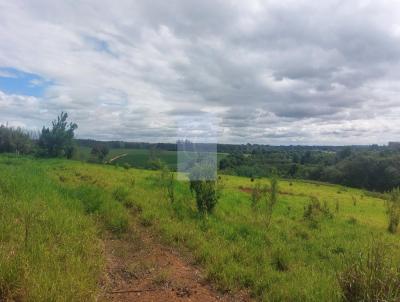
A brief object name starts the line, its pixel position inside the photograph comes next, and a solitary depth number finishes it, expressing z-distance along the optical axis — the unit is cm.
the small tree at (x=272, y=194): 1037
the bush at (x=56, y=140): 4447
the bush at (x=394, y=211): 1354
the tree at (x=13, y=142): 5234
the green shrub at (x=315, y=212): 1365
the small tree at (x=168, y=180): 1163
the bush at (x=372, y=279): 375
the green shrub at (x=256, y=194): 1088
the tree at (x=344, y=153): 8881
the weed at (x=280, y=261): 642
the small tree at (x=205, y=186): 1042
